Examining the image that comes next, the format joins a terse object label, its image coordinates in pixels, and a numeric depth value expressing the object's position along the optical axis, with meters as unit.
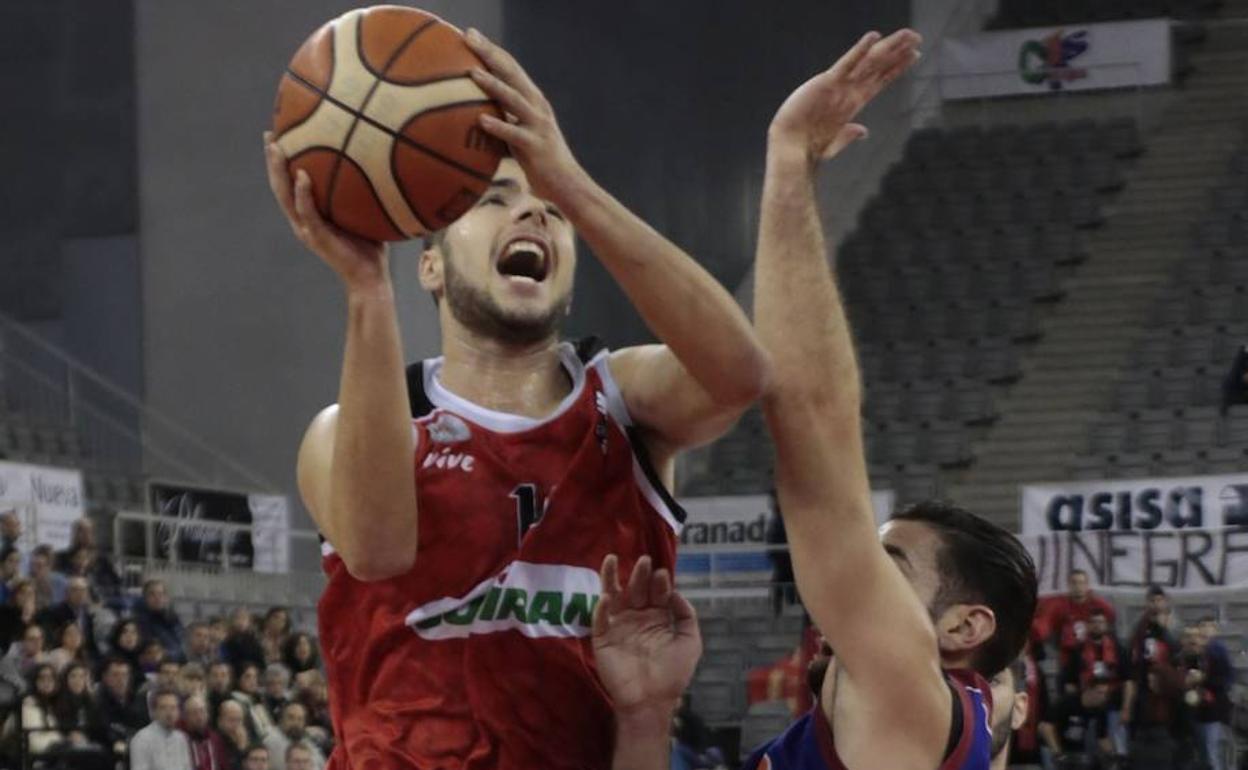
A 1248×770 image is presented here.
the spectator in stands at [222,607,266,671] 12.83
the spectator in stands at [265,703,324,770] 11.56
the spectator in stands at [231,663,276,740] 11.54
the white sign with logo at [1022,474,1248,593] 14.57
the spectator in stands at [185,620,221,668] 12.66
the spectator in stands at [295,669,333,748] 12.53
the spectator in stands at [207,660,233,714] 11.80
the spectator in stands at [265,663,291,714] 12.50
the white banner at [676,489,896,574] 16.38
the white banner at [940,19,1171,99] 21.95
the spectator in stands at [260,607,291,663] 13.12
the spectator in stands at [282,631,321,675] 13.05
